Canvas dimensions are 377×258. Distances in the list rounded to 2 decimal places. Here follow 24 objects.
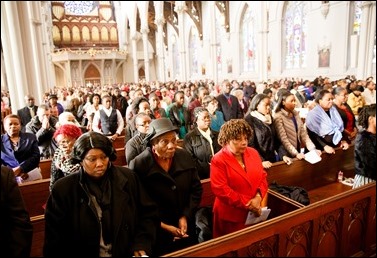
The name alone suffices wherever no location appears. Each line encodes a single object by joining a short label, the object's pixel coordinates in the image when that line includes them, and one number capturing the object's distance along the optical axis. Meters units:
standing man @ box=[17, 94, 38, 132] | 6.41
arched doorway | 32.19
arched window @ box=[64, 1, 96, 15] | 33.66
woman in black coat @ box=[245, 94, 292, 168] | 3.66
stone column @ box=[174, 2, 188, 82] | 19.48
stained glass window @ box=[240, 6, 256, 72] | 20.50
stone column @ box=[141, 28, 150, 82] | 24.95
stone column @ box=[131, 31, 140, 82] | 28.92
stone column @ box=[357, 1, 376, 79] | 12.95
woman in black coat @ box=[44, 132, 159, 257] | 1.82
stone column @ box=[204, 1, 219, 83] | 16.45
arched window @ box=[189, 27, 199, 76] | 28.45
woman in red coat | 2.45
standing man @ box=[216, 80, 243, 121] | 6.23
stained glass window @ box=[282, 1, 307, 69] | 17.12
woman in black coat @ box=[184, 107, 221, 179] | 3.50
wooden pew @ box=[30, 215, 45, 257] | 2.45
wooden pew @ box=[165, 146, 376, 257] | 1.82
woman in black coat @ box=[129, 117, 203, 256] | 2.30
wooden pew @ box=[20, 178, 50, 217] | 3.21
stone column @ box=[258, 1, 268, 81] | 15.55
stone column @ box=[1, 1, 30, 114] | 6.10
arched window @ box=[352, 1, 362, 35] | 14.09
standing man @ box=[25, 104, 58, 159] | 4.32
